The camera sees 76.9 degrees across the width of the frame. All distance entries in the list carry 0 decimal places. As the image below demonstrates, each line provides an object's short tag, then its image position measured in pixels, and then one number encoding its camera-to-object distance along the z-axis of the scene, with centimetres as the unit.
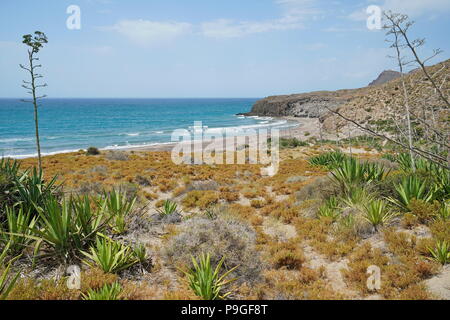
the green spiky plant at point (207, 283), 393
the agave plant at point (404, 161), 970
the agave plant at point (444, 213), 588
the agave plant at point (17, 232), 469
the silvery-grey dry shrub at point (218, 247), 489
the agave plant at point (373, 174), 824
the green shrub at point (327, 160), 1384
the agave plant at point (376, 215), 627
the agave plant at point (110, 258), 440
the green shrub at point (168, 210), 757
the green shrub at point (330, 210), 725
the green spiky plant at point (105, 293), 363
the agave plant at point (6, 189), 569
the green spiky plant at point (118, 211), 568
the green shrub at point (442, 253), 467
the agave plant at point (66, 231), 460
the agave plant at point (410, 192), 675
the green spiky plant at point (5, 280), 345
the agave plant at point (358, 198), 701
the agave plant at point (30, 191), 581
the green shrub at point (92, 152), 2398
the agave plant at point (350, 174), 818
